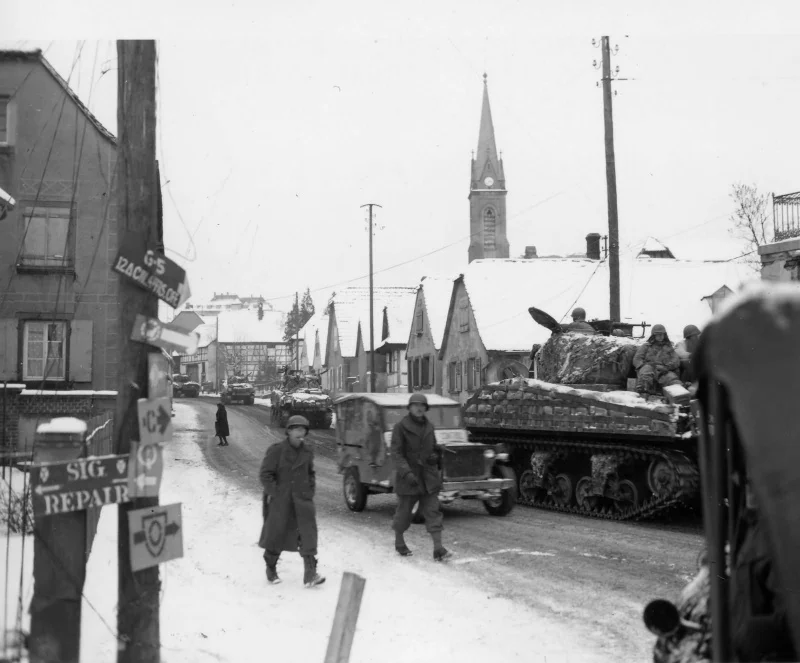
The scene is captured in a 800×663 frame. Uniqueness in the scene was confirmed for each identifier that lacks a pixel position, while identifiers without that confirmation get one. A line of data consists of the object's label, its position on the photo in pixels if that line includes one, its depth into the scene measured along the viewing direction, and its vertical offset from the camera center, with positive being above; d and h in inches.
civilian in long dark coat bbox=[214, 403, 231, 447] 1009.4 -34.2
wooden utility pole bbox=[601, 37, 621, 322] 775.1 +152.7
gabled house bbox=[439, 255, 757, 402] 1314.0 +133.2
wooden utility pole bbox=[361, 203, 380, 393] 1467.8 +49.3
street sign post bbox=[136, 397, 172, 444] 192.7 -5.1
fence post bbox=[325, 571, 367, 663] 180.2 -43.3
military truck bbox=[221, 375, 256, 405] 1964.8 +2.2
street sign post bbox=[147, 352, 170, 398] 196.5 +3.7
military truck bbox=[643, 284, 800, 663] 78.0 -10.1
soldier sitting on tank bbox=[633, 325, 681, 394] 536.4 +16.2
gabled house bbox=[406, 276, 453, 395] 1638.8 +102.2
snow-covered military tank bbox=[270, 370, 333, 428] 1332.4 -17.4
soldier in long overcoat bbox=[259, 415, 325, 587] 330.6 -38.2
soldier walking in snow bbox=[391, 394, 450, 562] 387.9 -32.1
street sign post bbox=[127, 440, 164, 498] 189.8 -15.4
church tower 3080.7 +620.1
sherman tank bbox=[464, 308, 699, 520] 485.1 -22.4
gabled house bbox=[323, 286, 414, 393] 2171.5 +153.0
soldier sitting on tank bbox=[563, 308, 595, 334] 669.1 +47.1
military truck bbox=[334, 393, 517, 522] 505.7 -35.3
